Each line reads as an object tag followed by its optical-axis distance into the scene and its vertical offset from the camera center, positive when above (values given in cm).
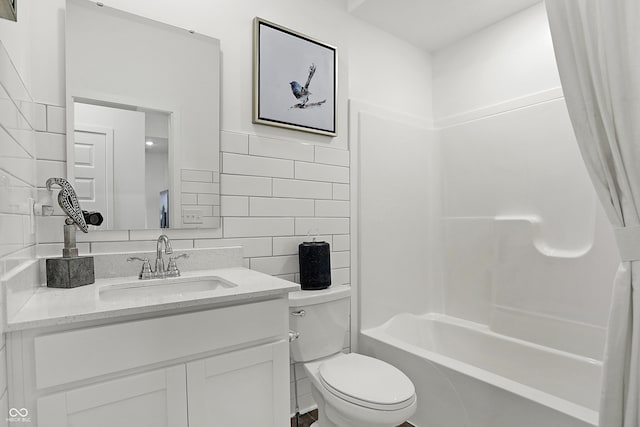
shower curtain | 99 +24
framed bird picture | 183 +74
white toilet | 138 -72
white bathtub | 145 -83
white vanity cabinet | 88 -45
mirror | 140 +41
